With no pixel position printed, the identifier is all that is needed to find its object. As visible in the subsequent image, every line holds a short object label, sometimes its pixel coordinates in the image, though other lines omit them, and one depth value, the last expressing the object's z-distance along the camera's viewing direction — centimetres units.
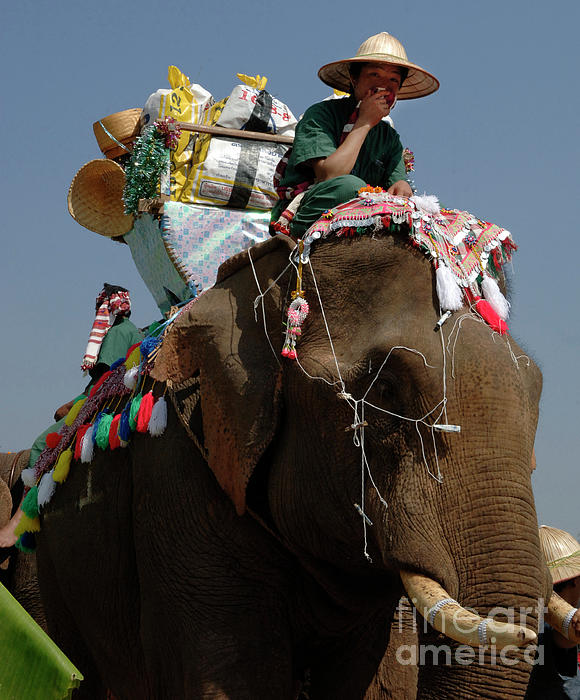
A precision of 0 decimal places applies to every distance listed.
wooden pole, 683
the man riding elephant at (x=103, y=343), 751
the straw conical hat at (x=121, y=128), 738
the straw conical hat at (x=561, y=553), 670
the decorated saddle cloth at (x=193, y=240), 662
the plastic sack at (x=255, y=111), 694
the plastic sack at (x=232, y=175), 680
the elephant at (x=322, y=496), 395
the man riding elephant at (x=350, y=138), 504
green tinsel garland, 674
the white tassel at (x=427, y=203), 459
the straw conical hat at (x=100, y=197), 748
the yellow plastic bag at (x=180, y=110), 681
